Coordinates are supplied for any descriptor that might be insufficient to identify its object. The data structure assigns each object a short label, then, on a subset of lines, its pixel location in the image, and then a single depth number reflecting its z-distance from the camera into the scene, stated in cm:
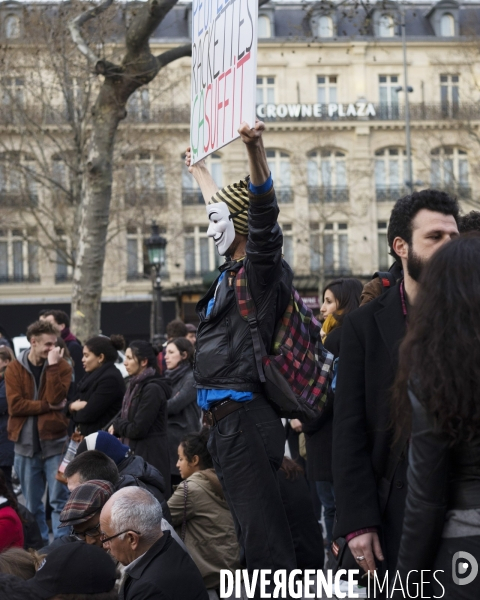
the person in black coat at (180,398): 869
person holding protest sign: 402
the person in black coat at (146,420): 759
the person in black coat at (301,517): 569
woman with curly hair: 245
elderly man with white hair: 410
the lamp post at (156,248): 2159
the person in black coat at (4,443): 935
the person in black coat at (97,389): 825
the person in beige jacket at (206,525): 605
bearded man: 316
